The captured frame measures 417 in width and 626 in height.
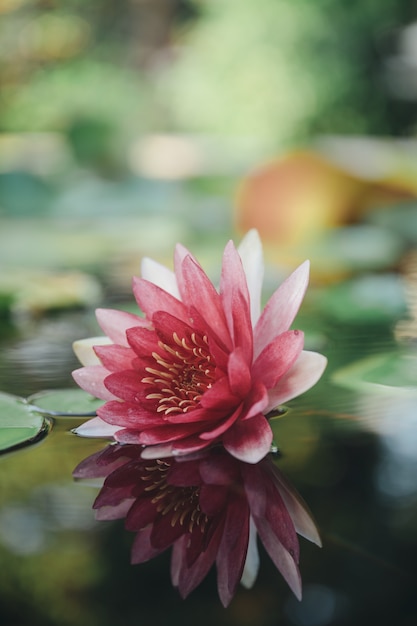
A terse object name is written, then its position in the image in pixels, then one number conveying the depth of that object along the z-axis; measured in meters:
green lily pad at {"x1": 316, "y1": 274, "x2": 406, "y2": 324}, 1.02
